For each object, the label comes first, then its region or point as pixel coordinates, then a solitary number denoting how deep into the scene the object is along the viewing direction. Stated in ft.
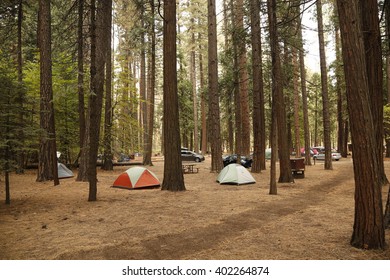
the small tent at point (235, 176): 46.94
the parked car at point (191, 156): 106.52
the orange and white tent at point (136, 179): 43.06
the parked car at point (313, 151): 122.21
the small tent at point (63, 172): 55.83
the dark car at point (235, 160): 79.20
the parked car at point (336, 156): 105.70
